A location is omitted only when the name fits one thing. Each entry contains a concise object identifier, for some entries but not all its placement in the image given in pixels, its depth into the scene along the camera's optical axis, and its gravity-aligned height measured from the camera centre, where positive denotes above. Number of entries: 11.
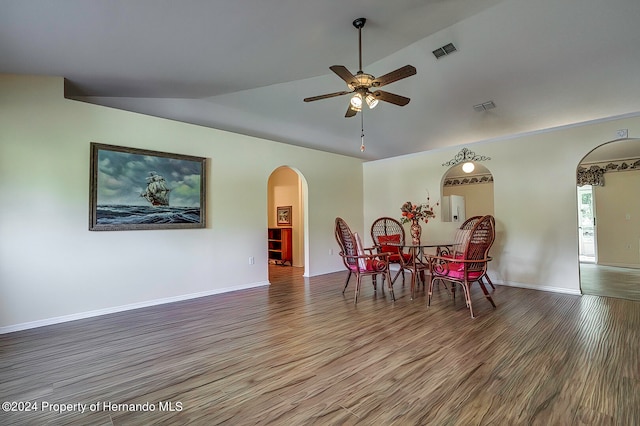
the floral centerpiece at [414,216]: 4.80 +0.04
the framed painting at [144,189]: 3.79 +0.46
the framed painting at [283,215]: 7.89 +0.14
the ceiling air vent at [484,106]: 5.57 +2.13
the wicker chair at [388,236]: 5.26 -0.32
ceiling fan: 3.01 +1.45
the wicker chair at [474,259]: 3.60 -0.50
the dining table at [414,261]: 4.41 -0.71
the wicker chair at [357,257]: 4.34 -0.57
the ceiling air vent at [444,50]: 4.49 +2.59
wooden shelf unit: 7.73 -0.67
